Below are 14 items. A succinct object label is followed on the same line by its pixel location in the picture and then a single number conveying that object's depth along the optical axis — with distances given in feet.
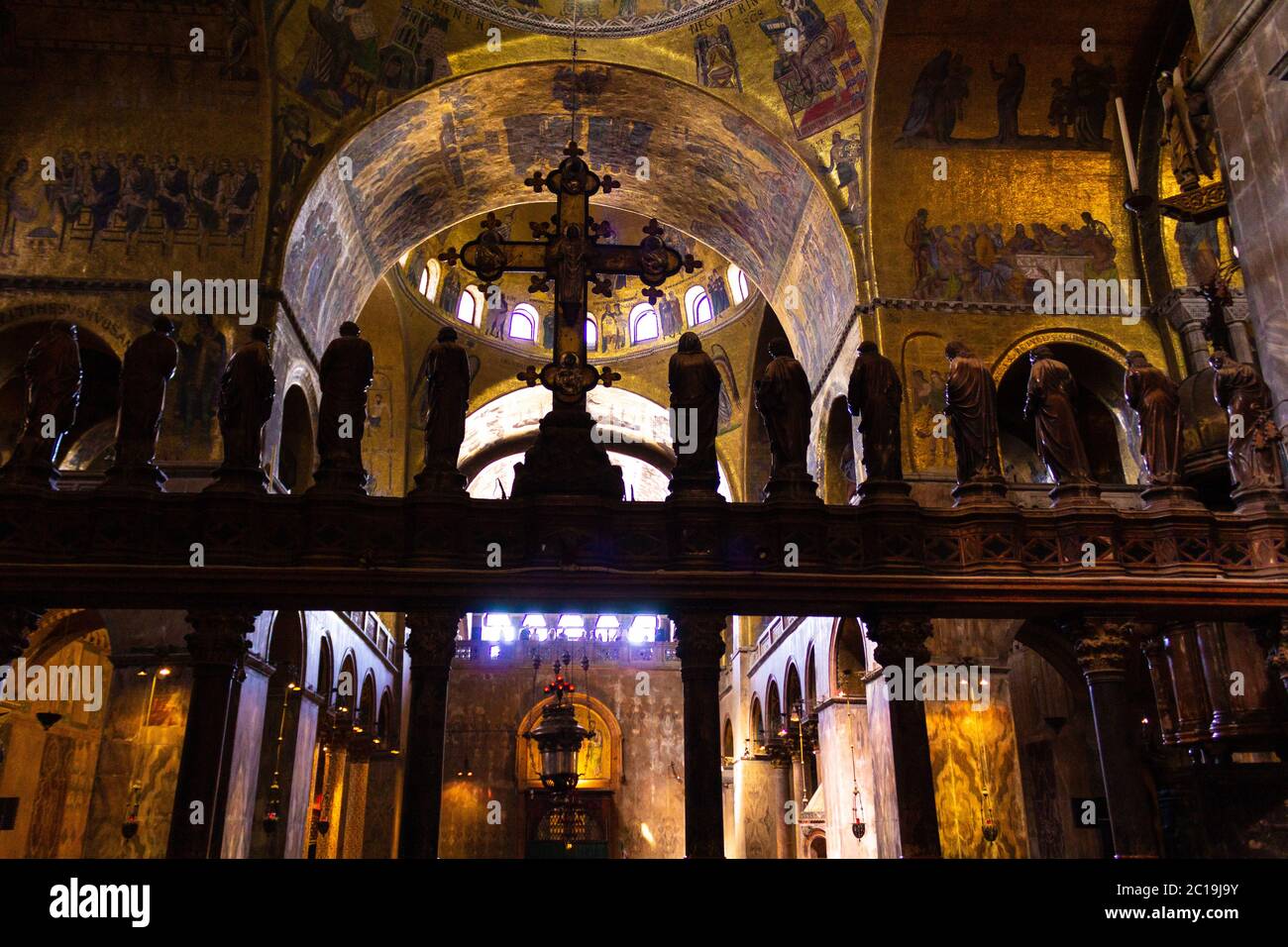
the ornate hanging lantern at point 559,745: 57.77
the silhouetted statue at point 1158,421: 22.99
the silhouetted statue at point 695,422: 22.27
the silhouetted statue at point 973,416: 23.09
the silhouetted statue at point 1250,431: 22.70
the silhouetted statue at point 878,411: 22.77
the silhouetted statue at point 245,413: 21.21
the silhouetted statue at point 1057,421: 22.98
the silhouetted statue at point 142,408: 21.15
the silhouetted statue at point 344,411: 21.58
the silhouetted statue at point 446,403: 22.13
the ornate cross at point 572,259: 24.45
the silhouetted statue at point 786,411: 22.77
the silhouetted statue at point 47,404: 20.70
